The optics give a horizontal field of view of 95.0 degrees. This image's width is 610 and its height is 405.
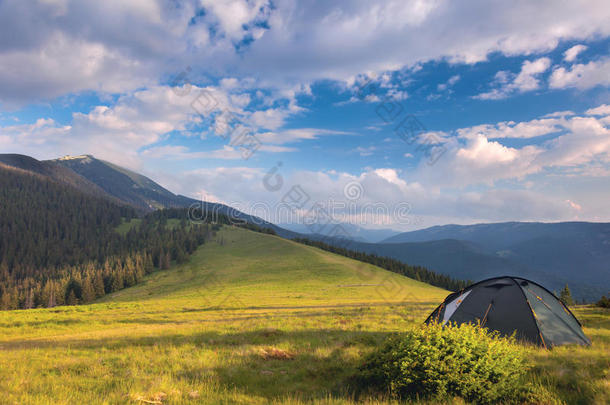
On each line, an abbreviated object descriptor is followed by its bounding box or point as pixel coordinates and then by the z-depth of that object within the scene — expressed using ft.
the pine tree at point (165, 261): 358.35
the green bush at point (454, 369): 20.25
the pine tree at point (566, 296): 215.92
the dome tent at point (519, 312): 38.60
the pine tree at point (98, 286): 286.64
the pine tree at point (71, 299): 273.52
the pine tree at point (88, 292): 277.64
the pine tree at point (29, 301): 302.04
